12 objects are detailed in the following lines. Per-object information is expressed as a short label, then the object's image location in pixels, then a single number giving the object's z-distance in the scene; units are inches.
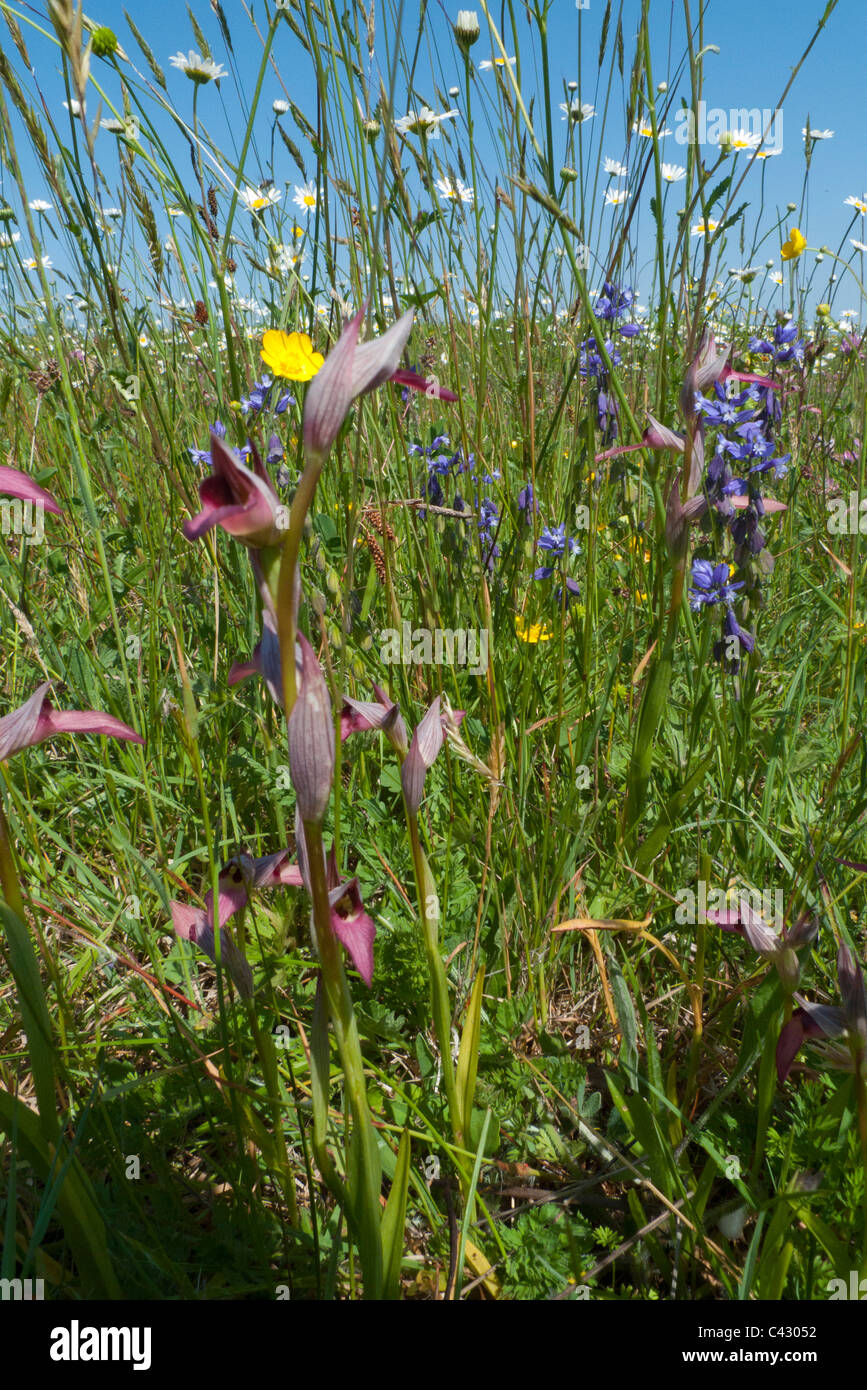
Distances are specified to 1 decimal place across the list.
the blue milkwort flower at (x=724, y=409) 14.0
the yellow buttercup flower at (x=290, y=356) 12.5
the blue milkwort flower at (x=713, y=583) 14.5
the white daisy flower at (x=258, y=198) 14.5
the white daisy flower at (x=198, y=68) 13.7
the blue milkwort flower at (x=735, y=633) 13.8
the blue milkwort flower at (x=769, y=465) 13.9
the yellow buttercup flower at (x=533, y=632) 14.1
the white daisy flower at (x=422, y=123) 13.7
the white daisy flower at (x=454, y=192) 14.0
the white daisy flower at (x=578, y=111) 14.2
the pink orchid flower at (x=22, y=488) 5.8
